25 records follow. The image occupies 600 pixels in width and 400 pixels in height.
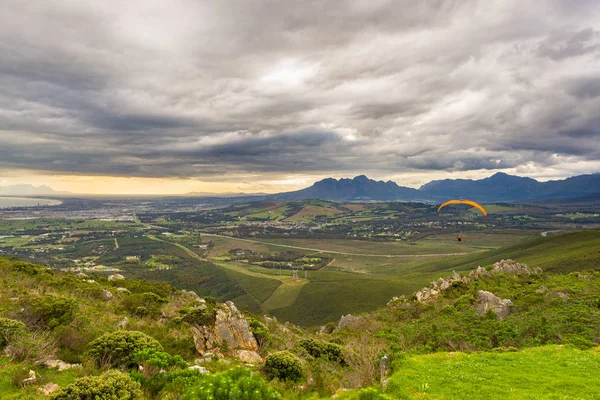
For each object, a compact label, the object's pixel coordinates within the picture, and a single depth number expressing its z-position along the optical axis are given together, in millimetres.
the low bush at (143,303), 39656
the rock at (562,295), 47719
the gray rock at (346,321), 66112
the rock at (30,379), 16812
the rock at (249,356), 31636
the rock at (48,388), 16609
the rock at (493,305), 47875
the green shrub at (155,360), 19734
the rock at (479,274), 81206
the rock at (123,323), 30611
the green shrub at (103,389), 13905
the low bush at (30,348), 19297
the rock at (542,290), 55131
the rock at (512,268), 81938
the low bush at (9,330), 20167
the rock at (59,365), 19952
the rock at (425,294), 72875
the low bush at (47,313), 25328
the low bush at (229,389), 15547
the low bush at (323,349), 33281
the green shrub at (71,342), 21681
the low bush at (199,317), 35128
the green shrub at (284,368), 24703
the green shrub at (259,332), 38500
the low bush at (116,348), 21141
